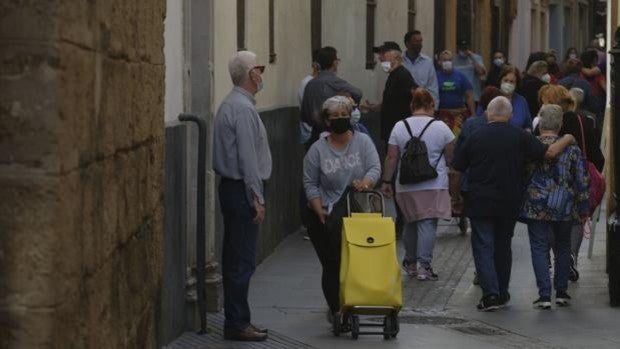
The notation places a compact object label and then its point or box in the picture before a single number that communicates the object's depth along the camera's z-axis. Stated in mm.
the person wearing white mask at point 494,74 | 28581
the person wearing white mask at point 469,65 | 26734
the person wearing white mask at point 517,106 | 16391
